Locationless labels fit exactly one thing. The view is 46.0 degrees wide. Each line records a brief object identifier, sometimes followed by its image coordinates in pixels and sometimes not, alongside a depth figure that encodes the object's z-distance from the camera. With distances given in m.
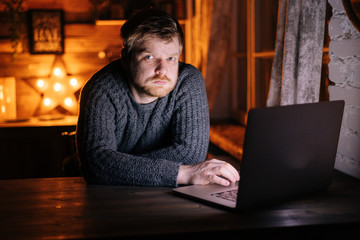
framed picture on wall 3.88
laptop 0.95
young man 1.33
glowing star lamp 3.91
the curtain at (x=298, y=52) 1.64
